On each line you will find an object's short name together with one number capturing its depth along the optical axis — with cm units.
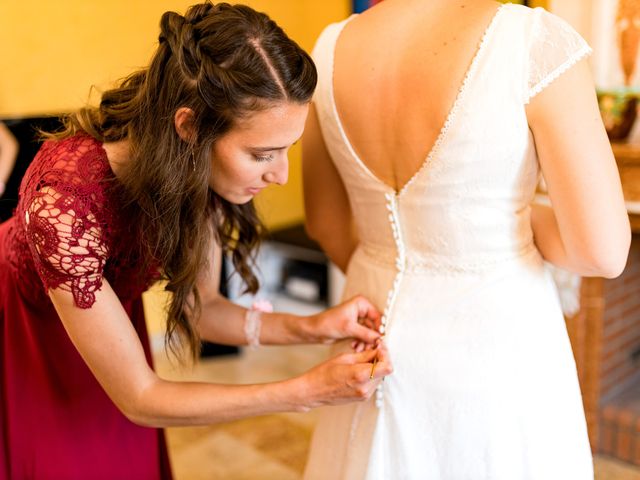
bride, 97
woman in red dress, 98
